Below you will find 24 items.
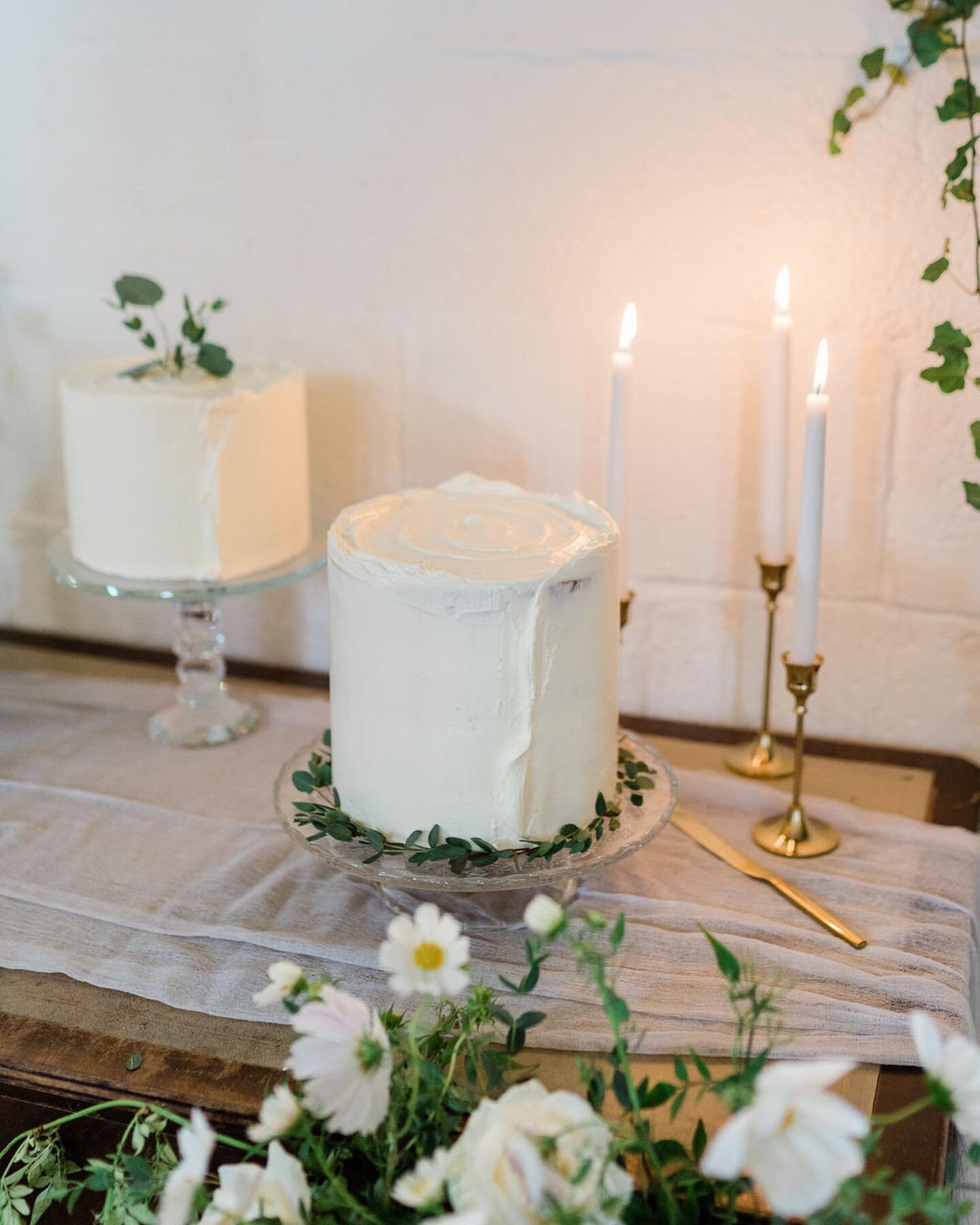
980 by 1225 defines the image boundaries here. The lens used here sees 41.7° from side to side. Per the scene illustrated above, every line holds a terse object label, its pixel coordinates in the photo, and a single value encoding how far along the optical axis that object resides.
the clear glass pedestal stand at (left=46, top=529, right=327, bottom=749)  1.05
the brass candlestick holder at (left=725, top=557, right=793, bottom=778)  1.01
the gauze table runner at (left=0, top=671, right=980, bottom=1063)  0.74
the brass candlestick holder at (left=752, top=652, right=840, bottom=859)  0.89
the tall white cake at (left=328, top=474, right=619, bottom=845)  0.72
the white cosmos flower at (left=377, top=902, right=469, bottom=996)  0.54
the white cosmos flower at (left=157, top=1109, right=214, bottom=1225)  0.51
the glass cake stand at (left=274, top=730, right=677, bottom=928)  0.75
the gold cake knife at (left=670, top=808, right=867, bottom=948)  0.81
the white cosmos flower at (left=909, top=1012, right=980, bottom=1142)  0.48
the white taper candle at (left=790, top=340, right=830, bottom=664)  0.85
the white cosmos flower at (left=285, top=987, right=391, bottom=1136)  0.52
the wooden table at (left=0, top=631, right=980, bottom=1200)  0.67
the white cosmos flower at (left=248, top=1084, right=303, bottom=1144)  0.53
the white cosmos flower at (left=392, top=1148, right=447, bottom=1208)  0.49
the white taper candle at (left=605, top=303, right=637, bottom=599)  0.95
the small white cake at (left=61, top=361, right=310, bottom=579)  0.95
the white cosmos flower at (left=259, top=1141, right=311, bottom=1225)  0.51
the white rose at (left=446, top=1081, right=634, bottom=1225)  0.48
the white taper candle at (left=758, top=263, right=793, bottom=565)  0.96
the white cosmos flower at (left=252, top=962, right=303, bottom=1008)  0.56
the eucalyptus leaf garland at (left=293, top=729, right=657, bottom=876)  0.75
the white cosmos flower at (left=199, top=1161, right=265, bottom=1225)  0.51
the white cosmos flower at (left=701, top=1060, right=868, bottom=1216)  0.43
